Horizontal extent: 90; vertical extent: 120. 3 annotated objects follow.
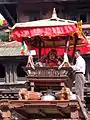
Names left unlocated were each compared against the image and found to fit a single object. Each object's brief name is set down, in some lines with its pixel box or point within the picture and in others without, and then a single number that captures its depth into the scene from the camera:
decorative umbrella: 14.72
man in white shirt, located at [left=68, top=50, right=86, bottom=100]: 15.07
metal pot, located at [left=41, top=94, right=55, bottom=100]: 13.84
